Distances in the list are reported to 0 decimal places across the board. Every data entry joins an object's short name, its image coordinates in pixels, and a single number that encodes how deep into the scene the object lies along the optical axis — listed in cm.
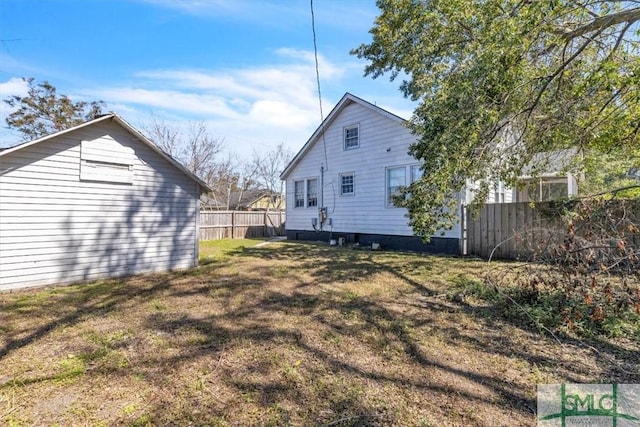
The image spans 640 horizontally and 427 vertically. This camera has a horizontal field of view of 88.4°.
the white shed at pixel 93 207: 632
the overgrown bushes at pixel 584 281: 402
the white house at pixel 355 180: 1178
